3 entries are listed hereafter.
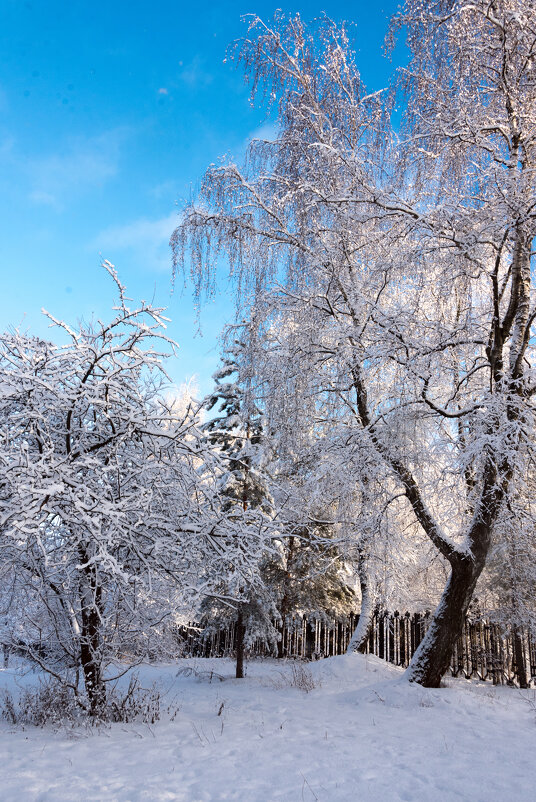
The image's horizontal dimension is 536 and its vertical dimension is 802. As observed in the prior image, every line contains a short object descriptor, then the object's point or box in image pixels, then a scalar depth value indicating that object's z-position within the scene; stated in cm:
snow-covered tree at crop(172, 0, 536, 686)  687
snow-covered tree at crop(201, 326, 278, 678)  1151
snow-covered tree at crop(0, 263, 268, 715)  467
